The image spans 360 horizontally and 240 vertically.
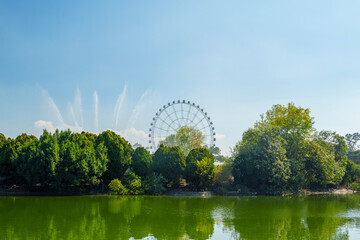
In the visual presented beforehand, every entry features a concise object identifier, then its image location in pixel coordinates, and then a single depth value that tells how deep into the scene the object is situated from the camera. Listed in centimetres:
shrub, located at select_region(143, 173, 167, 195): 3173
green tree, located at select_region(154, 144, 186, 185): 3316
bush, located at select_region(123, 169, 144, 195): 3130
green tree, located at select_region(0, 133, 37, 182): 3007
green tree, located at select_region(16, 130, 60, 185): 2809
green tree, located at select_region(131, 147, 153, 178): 3306
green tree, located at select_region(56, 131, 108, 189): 2866
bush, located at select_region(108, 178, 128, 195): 3088
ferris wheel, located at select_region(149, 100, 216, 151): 4881
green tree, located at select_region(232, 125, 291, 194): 3344
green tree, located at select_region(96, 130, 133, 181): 3256
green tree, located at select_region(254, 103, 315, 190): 3775
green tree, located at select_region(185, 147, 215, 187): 3269
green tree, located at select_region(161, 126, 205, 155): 5650
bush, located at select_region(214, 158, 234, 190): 3556
